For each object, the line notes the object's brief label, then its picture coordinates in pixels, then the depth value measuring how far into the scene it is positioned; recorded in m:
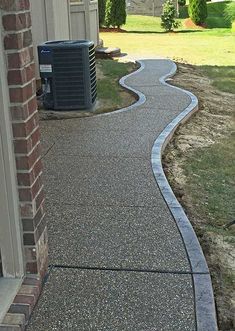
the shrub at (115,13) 21.30
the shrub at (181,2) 33.37
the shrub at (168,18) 22.95
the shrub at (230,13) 27.41
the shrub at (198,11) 25.42
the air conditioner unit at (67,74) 7.73
